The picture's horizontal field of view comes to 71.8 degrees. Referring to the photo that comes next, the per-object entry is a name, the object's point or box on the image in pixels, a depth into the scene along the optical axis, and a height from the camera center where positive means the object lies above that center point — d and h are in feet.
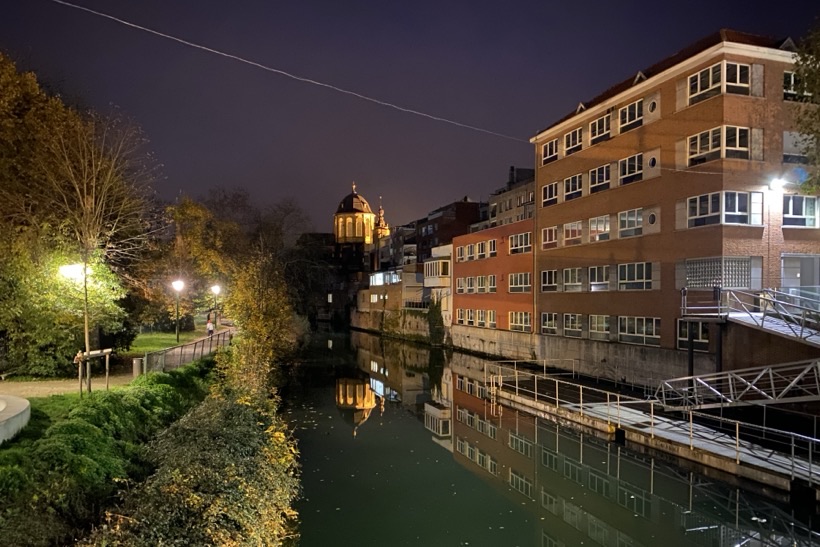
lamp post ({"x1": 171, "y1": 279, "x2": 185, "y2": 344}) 101.39 -0.28
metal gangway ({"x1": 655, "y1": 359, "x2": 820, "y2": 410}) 53.01 -12.03
